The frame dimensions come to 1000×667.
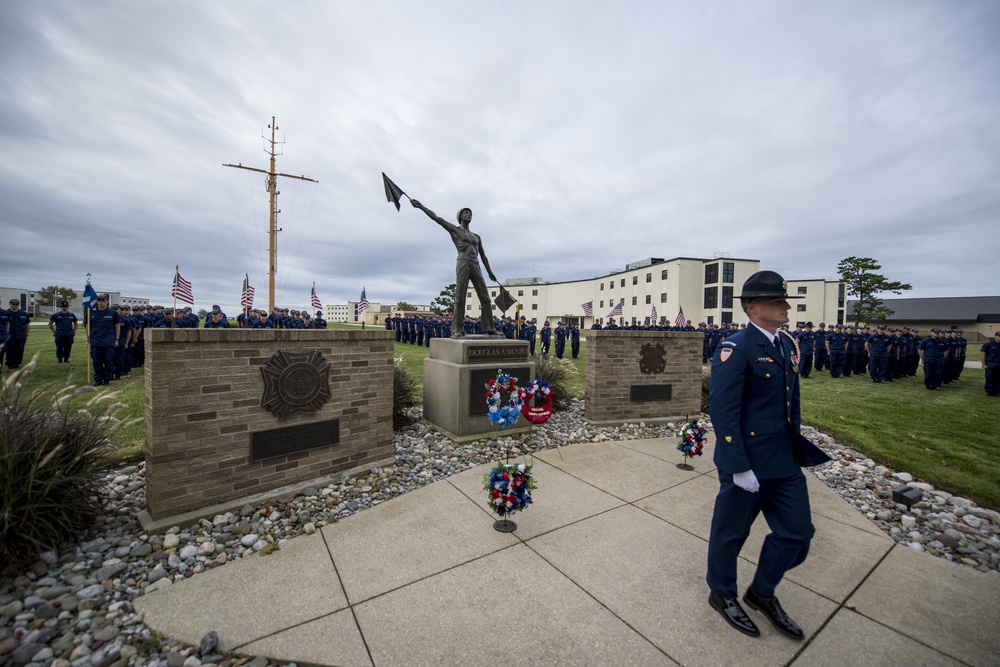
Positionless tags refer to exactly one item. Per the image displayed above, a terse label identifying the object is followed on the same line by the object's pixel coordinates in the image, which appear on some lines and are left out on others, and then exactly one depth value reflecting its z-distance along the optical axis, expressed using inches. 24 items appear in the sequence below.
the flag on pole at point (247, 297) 748.6
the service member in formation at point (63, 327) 479.8
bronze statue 281.0
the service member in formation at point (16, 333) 462.6
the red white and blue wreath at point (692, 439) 192.1
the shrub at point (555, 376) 323.9
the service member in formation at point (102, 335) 398.3
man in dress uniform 91.9
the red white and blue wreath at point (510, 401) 178.9
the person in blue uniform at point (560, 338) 828.6
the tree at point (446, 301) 2471.7
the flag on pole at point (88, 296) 386.3
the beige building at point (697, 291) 1722.4
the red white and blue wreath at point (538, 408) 209.3
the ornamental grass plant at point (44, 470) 110.0
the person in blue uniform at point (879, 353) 550.3
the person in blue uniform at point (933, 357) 483.5
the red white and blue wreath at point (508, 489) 134.1
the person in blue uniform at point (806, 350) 610.2
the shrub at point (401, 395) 255.1
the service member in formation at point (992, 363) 437.7
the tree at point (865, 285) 1619.1
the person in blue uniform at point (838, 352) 601.9
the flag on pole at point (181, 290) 635.8
